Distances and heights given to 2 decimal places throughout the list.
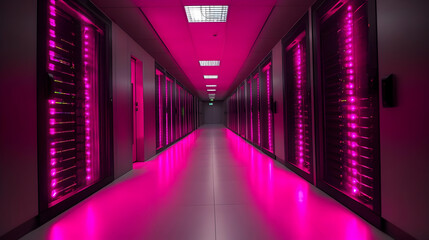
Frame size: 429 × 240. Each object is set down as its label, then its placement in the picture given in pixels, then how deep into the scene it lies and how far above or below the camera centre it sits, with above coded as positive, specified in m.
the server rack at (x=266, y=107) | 4.15 +0.31
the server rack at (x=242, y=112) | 7.51 +0.37
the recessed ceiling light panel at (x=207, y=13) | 2.66 +1.66
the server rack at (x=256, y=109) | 5.30 +0.34
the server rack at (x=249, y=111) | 6.23 +0.35
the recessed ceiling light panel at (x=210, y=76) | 7.42 +1.84
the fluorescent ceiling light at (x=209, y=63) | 5.45 +1.79
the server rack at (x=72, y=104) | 1.62 +0.22
